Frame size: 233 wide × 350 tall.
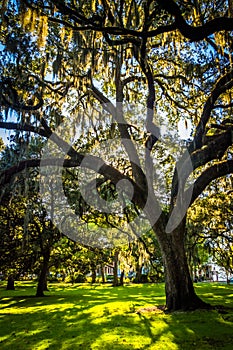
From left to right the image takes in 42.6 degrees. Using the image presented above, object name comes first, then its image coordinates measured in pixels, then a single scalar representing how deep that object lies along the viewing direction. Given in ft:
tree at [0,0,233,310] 24.11
